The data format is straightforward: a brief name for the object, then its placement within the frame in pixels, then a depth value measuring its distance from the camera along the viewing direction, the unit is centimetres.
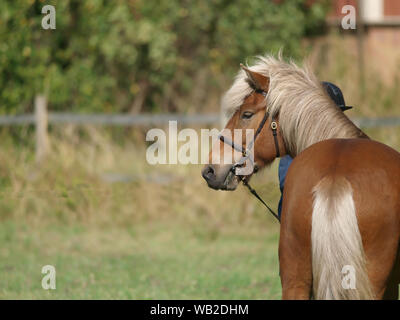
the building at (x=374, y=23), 1370
